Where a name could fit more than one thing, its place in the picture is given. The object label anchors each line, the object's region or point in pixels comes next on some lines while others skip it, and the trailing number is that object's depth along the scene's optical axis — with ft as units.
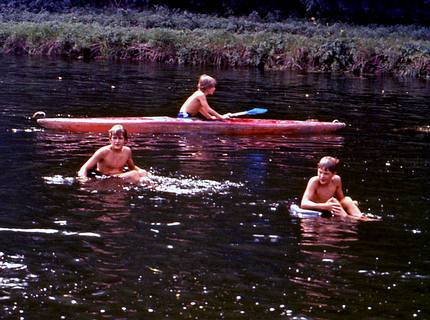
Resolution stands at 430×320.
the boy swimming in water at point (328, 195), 45.19
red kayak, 68.33
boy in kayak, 68.18
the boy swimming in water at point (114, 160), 51.70
